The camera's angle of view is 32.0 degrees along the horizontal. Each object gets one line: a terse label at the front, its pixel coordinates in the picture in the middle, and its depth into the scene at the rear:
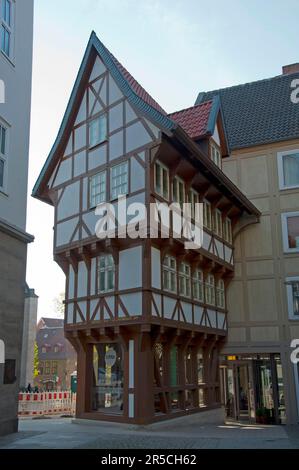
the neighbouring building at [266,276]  20.03
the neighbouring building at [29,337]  43.54
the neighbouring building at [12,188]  12.23
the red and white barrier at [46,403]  22.56
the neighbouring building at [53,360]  67.44
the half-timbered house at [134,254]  14.77
